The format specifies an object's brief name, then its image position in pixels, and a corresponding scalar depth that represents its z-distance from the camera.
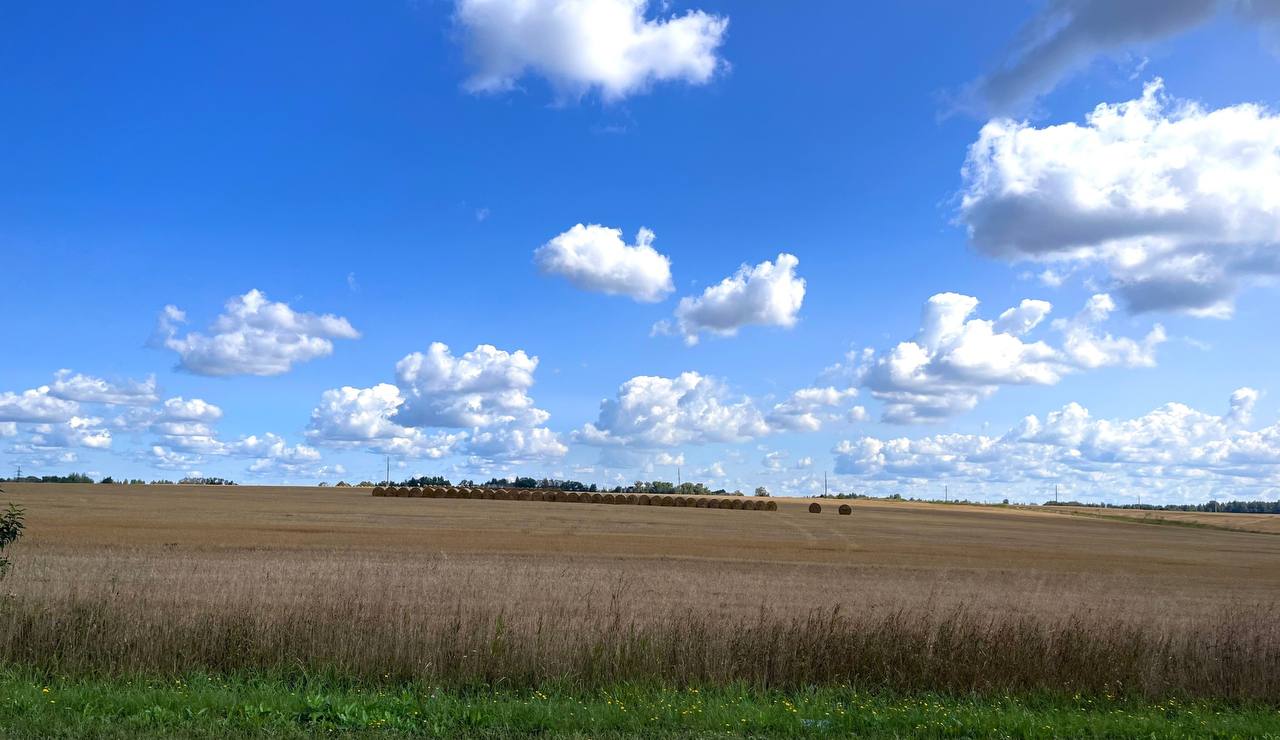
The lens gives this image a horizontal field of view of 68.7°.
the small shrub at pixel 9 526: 12.79
